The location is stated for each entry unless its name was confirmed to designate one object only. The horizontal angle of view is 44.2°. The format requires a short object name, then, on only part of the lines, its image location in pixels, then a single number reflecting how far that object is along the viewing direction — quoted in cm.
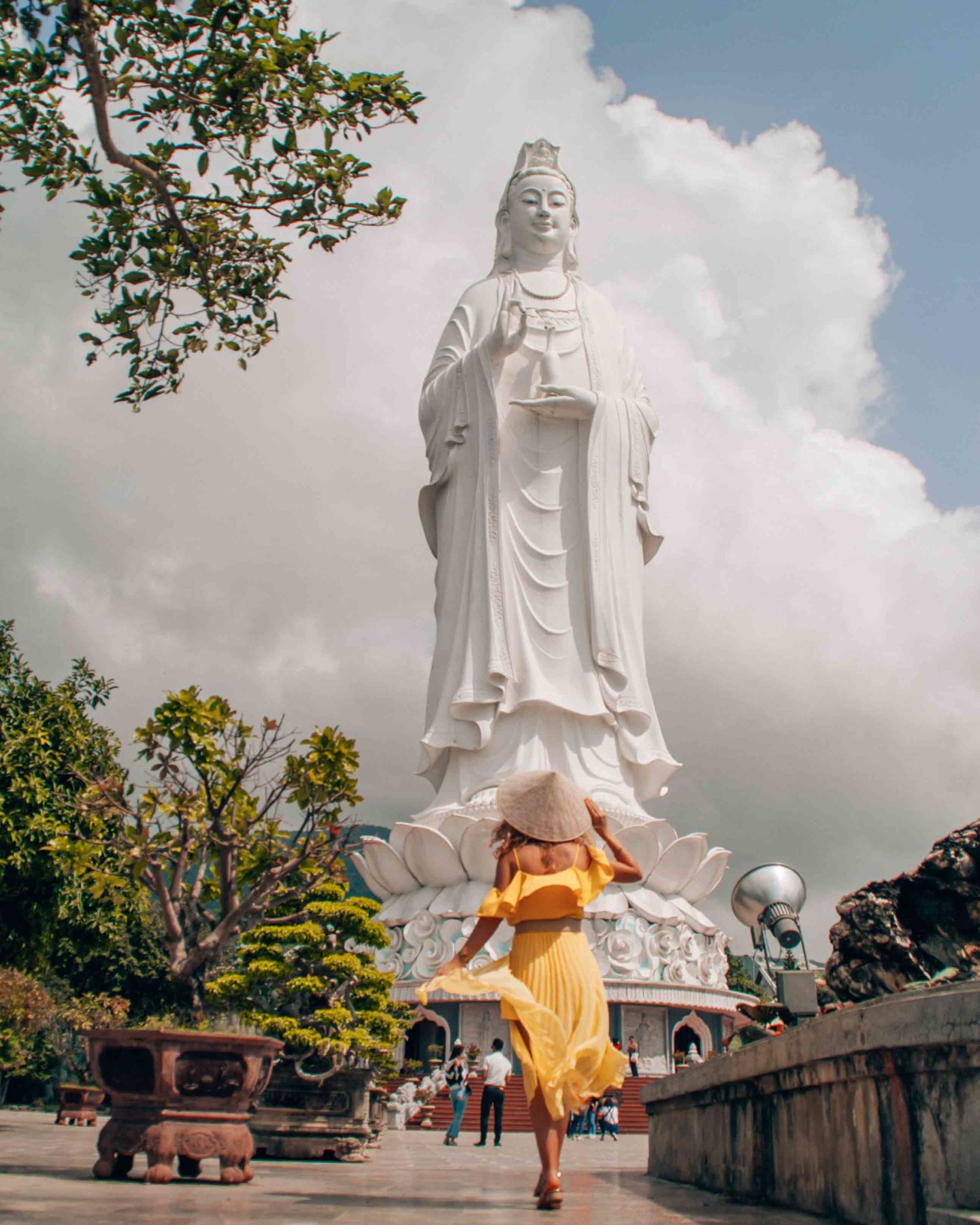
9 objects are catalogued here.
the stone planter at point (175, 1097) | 495
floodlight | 669
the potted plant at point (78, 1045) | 1457
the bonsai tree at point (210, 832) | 576
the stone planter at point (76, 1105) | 1444
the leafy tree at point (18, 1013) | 1769
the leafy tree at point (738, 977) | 3409
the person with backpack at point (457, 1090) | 1011
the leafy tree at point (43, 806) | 1148
